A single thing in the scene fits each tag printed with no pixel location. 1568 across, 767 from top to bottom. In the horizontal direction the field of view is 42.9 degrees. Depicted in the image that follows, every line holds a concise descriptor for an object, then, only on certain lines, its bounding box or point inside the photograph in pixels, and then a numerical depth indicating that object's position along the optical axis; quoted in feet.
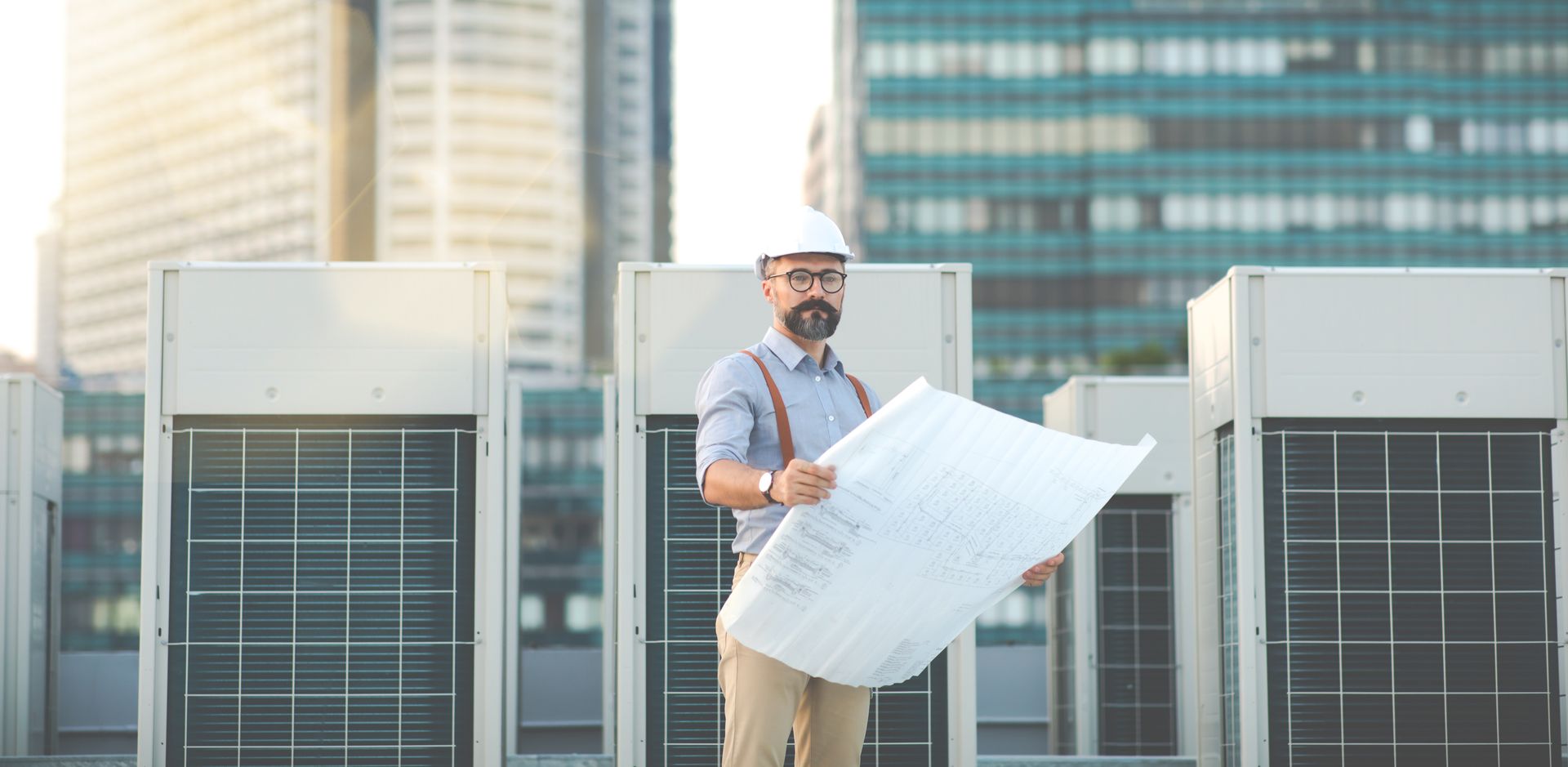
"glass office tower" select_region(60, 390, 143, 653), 276.82
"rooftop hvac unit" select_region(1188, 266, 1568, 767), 29.43
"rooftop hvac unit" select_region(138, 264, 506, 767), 28.99
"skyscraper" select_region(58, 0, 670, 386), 498.69
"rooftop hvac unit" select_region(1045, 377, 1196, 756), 42.09
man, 18.37
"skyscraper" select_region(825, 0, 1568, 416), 316.40
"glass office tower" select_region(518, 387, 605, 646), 295.28
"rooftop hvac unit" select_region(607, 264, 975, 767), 29.35
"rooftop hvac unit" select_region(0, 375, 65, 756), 37.63
